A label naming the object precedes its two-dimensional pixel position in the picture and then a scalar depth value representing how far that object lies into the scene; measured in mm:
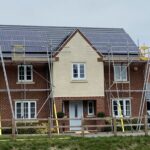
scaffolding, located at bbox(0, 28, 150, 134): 40906
